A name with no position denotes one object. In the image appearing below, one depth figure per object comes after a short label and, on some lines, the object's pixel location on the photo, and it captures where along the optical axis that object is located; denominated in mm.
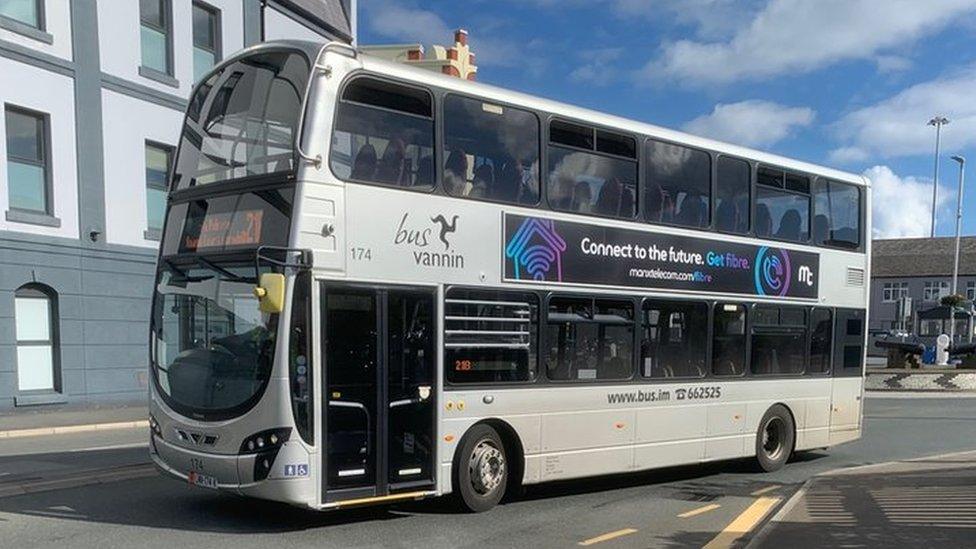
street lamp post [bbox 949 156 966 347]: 46744
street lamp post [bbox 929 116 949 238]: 50219
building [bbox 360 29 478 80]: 25828
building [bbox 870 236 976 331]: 71438
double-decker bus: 6438
